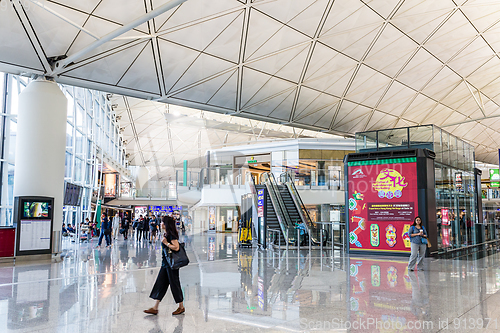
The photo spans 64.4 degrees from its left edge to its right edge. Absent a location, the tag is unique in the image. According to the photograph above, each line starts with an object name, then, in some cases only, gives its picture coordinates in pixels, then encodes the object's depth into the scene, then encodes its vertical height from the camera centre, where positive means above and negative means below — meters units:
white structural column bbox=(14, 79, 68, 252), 15.06 +2.28
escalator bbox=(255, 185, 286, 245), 20.59 -0.71
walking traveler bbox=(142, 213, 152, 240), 26.52 -1.49
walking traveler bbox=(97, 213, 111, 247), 20.02 -1.20
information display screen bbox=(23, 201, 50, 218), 14.65 -0.19
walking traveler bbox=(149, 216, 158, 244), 24.66 -1.48
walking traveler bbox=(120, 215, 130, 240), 29.25 -1.61
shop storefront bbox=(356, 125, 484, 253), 16.28 +1.51
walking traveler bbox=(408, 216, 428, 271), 11.19 -1.09
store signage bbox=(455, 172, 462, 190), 18.99 +1.20
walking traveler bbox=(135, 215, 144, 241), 26.08 -1.42
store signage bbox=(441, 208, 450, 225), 16.30 -0.50
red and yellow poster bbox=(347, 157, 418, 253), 15.05 +0.07
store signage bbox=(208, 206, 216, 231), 48.34 -1.93
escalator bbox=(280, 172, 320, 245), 19.57 -0.25
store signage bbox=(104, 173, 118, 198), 41.66 +2.03
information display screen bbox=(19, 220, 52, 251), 14.42 -1.14
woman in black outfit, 6.23 -1.14
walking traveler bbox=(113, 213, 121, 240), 25.95 -1.30
